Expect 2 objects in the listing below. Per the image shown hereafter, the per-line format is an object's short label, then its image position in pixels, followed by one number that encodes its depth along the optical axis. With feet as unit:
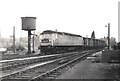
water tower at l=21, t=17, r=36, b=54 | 152.46
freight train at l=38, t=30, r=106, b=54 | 121.80
